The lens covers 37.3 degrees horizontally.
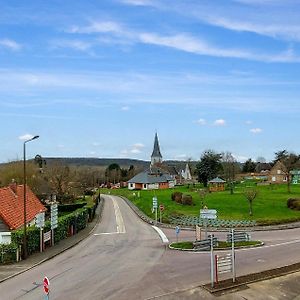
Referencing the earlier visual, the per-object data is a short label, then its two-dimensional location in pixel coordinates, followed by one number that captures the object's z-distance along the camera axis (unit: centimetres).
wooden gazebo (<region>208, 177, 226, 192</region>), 8275
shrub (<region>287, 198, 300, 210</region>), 4848
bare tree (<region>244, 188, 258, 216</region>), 4634
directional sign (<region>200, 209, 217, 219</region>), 2061
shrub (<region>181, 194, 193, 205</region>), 5703
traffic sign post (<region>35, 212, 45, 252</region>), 2867
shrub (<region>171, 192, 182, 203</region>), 6010
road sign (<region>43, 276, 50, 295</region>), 1567
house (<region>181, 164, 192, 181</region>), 15364
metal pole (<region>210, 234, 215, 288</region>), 1845
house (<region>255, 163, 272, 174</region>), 15576
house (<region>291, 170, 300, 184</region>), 10046
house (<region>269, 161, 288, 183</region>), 10766
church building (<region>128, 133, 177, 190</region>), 10481
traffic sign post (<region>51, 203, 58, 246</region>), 3097
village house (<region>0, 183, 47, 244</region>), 3125
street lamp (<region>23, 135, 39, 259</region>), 2670
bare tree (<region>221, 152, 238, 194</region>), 8542
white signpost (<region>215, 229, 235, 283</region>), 1919
